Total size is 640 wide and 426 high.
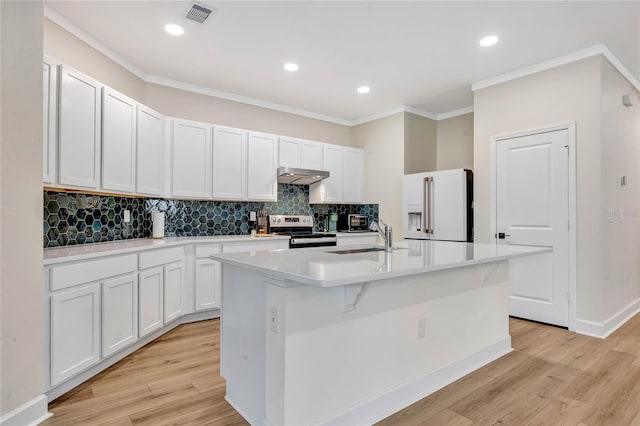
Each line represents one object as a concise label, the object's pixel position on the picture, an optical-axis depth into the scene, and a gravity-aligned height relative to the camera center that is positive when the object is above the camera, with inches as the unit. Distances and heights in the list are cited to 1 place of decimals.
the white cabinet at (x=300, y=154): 190.2 +34.4
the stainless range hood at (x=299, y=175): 183.3 +21.6
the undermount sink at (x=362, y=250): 103.0 -10.6
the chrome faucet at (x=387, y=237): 101.2 -6.2
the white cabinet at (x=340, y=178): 209.5 +22.8
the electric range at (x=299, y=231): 177.8 -8.6
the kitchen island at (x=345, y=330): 66.1 -25.8
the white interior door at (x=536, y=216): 141.6 -0.1
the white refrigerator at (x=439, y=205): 173.9 +5.3
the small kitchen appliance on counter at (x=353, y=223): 221.0 -4.8
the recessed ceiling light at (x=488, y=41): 126.3 +63.5
